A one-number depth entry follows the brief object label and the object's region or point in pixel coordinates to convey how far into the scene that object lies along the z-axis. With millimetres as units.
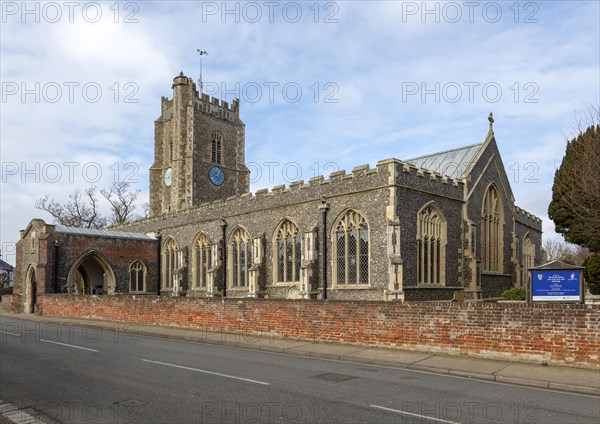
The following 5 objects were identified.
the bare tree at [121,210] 58219
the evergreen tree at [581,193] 18844
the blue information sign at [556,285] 12320
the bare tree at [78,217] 55094
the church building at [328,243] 21766
